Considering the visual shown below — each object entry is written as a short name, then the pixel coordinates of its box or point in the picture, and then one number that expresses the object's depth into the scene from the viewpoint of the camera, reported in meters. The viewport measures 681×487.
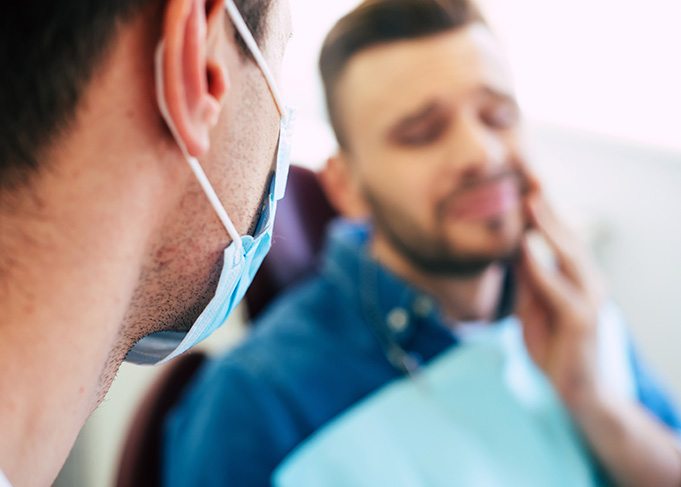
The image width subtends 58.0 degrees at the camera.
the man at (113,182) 0.28
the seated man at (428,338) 0.66
